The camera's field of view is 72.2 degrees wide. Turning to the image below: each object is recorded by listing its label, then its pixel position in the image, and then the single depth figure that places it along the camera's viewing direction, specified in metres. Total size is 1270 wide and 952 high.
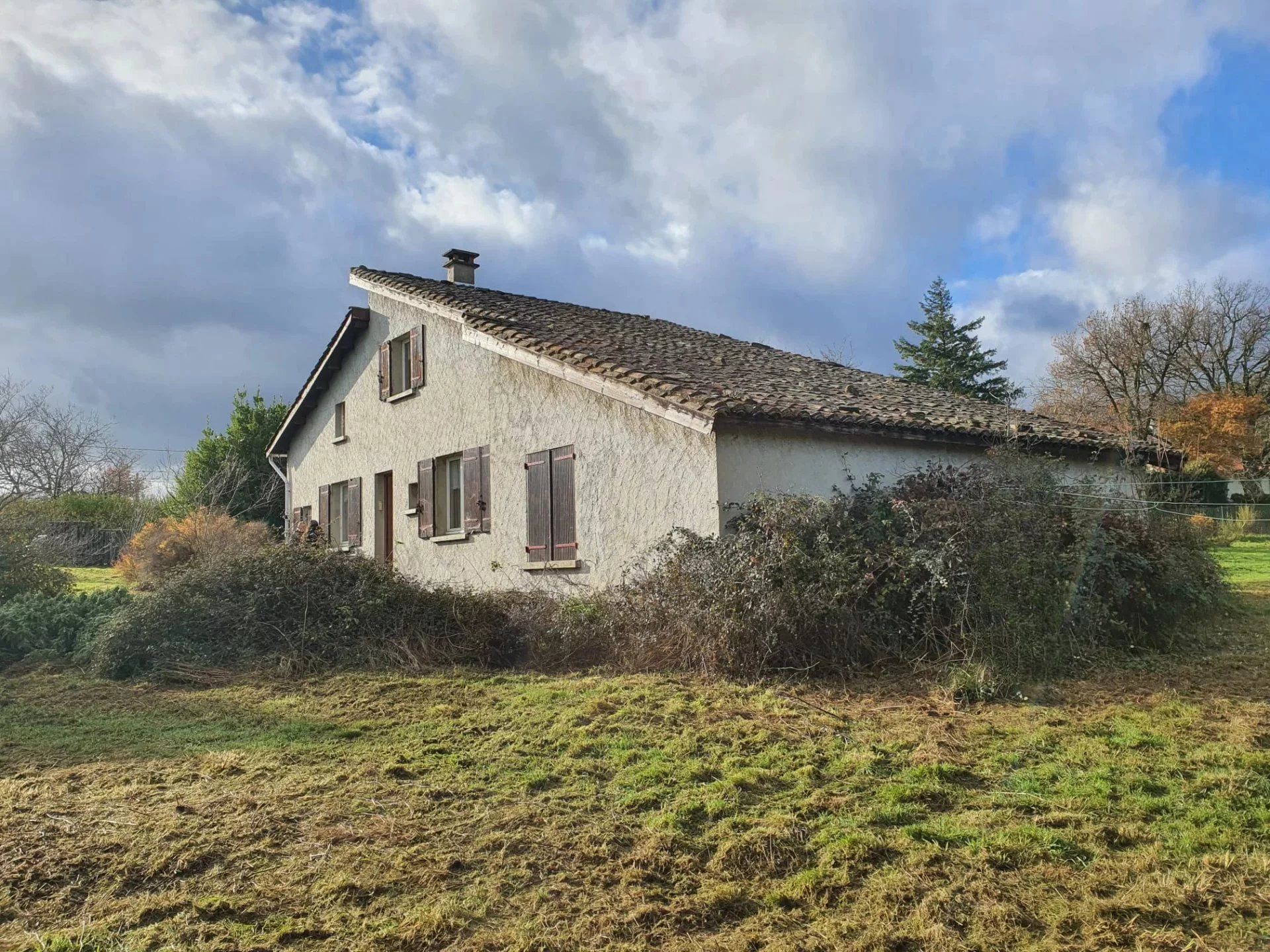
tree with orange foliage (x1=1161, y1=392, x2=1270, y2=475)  30.25
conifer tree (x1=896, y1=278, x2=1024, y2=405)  35.69
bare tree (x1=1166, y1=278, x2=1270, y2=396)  33.38
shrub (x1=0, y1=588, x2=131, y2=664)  9.76
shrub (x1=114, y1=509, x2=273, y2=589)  17.80
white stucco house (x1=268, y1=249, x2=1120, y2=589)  9.55
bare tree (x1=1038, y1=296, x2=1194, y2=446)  33.62
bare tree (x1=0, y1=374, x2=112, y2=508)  23.39
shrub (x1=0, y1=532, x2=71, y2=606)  13.23
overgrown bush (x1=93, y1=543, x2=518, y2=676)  8.87
